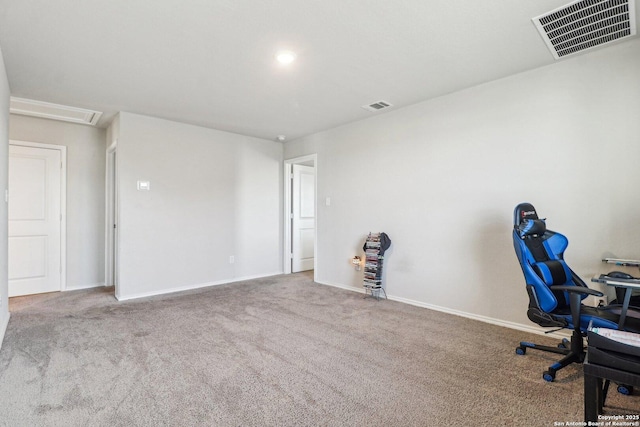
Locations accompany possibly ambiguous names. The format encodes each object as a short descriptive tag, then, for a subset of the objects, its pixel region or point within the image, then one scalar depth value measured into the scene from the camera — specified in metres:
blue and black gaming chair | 2.02
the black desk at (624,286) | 1.84
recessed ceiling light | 2.67
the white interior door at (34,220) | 4.33
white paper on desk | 1.47
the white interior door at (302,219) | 6.06
